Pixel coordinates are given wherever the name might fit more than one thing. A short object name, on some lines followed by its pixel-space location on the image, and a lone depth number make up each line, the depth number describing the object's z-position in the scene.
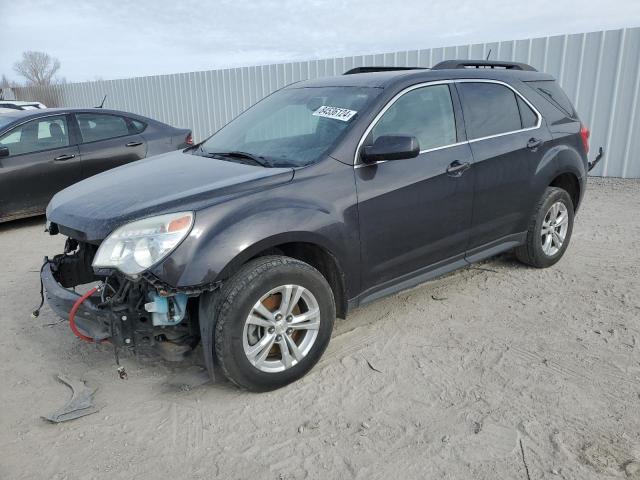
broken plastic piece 2.76
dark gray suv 2.67
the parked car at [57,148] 6.24
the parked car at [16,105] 13.39
